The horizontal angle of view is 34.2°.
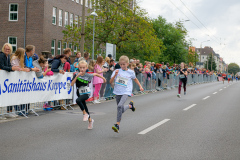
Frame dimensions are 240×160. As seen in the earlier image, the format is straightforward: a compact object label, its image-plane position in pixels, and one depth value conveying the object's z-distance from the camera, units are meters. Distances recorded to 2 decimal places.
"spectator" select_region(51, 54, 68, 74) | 13.10
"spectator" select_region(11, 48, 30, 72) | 11.41
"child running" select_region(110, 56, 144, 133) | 8.52
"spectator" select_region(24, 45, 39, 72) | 11.85
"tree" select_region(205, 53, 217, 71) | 147.16
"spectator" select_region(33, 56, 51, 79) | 12.13
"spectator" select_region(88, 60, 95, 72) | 15.09
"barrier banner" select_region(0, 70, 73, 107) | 10.56
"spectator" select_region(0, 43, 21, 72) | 10.60
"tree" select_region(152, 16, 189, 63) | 71.69
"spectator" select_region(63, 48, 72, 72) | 14.30
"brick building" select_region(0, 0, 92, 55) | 43.03
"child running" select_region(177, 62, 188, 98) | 20.38
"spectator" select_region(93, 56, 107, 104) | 16.28
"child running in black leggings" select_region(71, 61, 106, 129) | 8.94
